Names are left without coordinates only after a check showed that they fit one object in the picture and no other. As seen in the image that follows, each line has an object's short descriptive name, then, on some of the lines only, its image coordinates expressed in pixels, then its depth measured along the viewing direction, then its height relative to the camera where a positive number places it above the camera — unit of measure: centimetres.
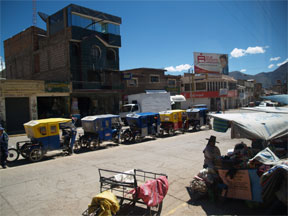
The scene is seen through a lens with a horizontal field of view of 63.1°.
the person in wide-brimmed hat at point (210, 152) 667 -162
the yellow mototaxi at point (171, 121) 1762 -178
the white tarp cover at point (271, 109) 799 -55
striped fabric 738 -93
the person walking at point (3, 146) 958 -181
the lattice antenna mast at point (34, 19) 3391 +1197
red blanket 516 -212
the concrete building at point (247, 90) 6789 +155
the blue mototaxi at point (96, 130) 1298 -174
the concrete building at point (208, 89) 5131 +158
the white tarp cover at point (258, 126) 609 -84
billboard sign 4375 +658
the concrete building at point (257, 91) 7987 +126
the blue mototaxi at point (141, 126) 1521 -187
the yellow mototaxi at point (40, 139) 1050 -175
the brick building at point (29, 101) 2268 +6
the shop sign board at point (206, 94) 5078 +45
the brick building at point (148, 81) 3597 +285
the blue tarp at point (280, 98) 966 -17
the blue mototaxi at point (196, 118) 1998 -184
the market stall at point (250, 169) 495 -171
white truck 2658 -59
